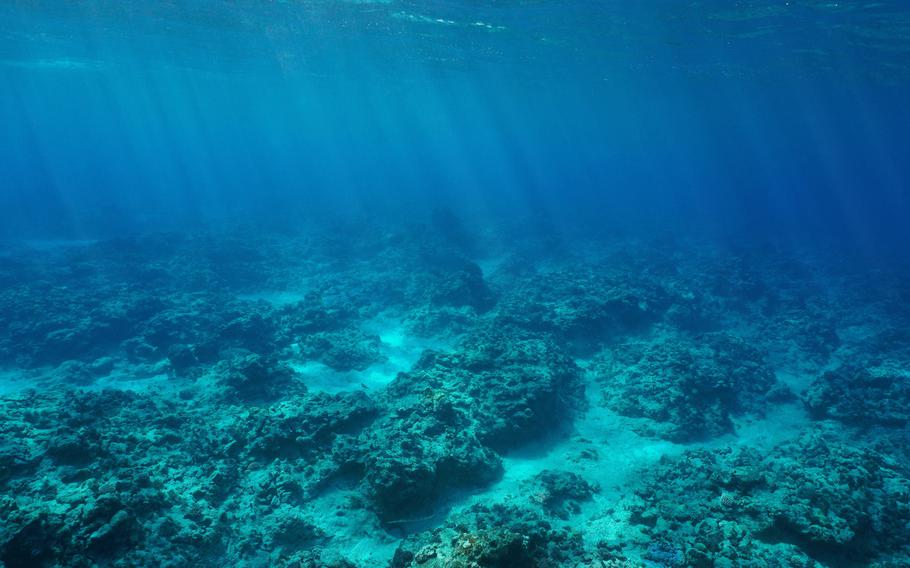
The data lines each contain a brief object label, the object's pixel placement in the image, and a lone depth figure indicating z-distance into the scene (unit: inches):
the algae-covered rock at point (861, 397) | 407.5
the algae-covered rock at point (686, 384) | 400.5
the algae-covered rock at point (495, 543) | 164.6
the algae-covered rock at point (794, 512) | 211.2
